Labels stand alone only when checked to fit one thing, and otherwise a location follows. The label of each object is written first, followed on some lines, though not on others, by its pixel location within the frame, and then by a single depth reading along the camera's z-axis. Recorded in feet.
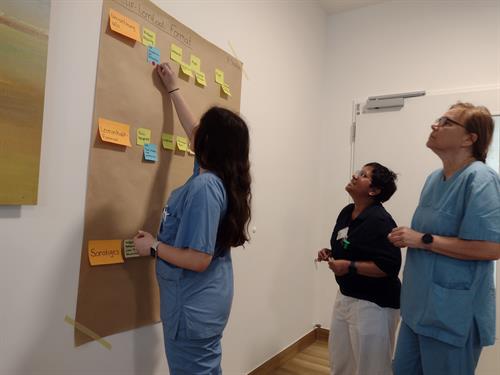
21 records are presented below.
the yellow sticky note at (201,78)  5.78
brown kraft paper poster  4.35
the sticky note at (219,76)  6.24
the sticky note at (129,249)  4.71
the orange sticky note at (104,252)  4.35
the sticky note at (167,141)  5.20
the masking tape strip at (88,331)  4.15
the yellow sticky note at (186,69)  5.49
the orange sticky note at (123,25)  4.43
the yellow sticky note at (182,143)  5.45
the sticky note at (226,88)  6.39
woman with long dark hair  3.90
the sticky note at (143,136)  4.83
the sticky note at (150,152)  4.93
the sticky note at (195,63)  5.68
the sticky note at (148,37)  4.84
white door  9.14
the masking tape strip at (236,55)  6.66
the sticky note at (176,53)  5.30
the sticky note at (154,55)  4.93
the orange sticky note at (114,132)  4.38
